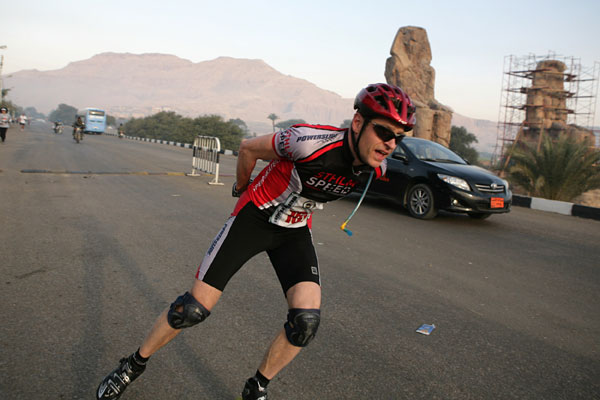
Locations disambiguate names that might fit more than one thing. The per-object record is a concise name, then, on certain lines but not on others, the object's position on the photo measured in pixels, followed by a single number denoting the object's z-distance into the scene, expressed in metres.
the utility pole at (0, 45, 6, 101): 65.15
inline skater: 2.45
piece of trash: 3.79
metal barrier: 13.55
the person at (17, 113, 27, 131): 47.72
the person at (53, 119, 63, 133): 48.00
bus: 55.53
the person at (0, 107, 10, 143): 24.11
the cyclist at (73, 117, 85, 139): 30.39
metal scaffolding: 56.38
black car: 8.98
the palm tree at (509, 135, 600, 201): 14.05
